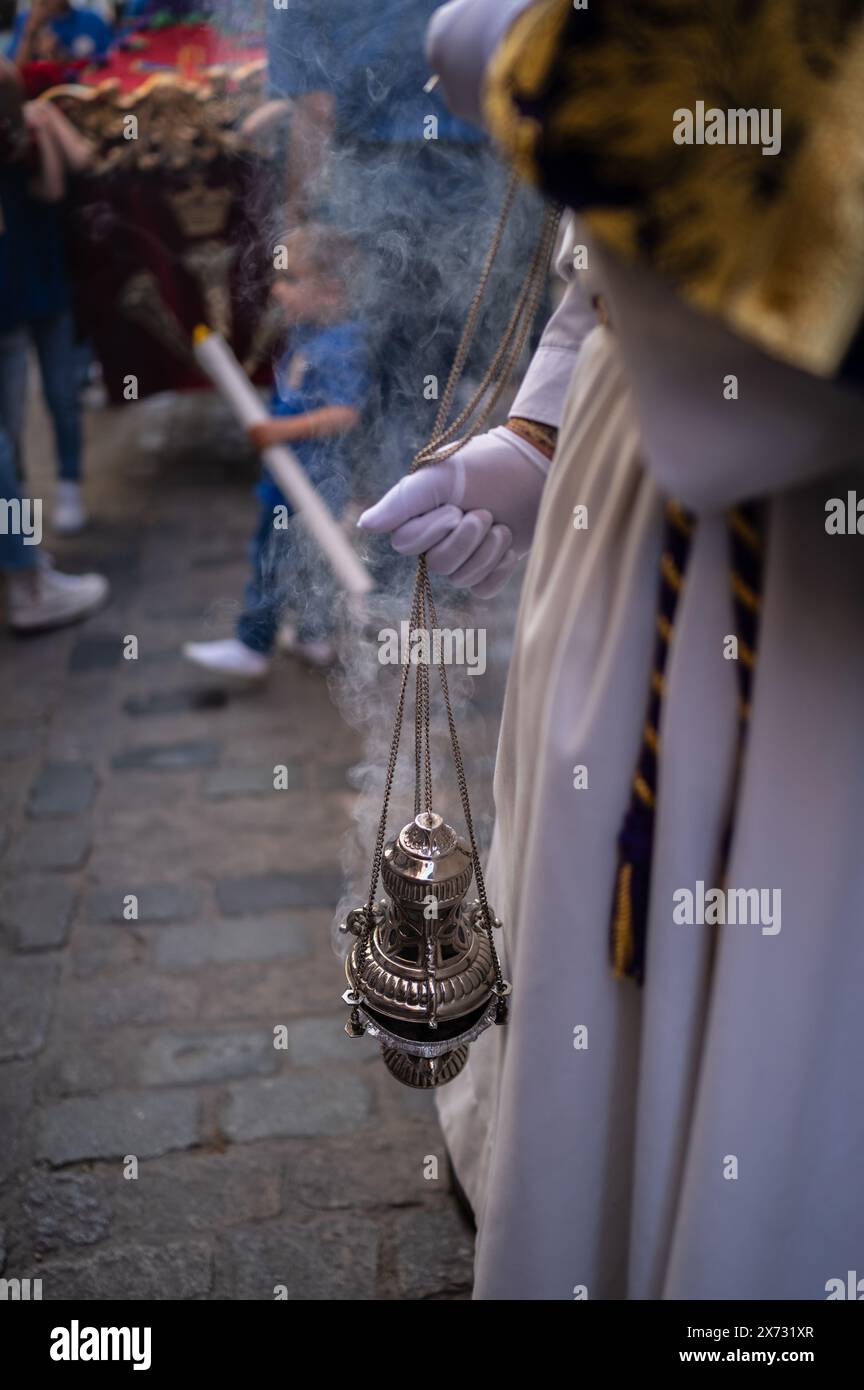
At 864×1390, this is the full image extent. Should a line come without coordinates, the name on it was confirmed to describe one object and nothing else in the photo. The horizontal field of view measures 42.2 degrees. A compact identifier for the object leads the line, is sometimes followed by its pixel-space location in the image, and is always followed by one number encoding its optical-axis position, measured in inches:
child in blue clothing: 112.5
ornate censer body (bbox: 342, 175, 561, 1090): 52.9
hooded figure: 31.8
